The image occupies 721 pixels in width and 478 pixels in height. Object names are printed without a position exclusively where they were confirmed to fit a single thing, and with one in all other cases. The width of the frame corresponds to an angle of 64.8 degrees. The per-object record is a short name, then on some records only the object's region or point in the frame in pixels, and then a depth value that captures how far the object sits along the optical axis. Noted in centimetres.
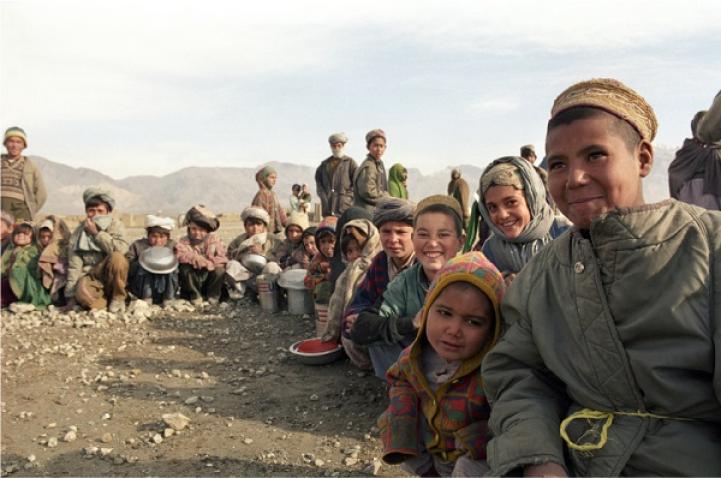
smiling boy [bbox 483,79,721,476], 158
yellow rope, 167
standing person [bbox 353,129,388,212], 937
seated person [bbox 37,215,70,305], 821
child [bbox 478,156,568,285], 329
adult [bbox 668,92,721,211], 486
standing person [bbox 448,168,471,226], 1195
